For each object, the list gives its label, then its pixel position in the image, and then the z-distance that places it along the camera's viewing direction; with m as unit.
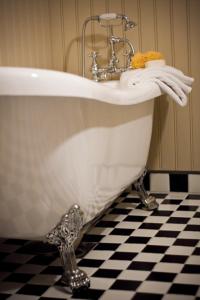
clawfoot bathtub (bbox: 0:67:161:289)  1.80
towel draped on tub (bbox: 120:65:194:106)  2.75
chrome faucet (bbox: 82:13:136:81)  3.14
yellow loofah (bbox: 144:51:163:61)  3.00
